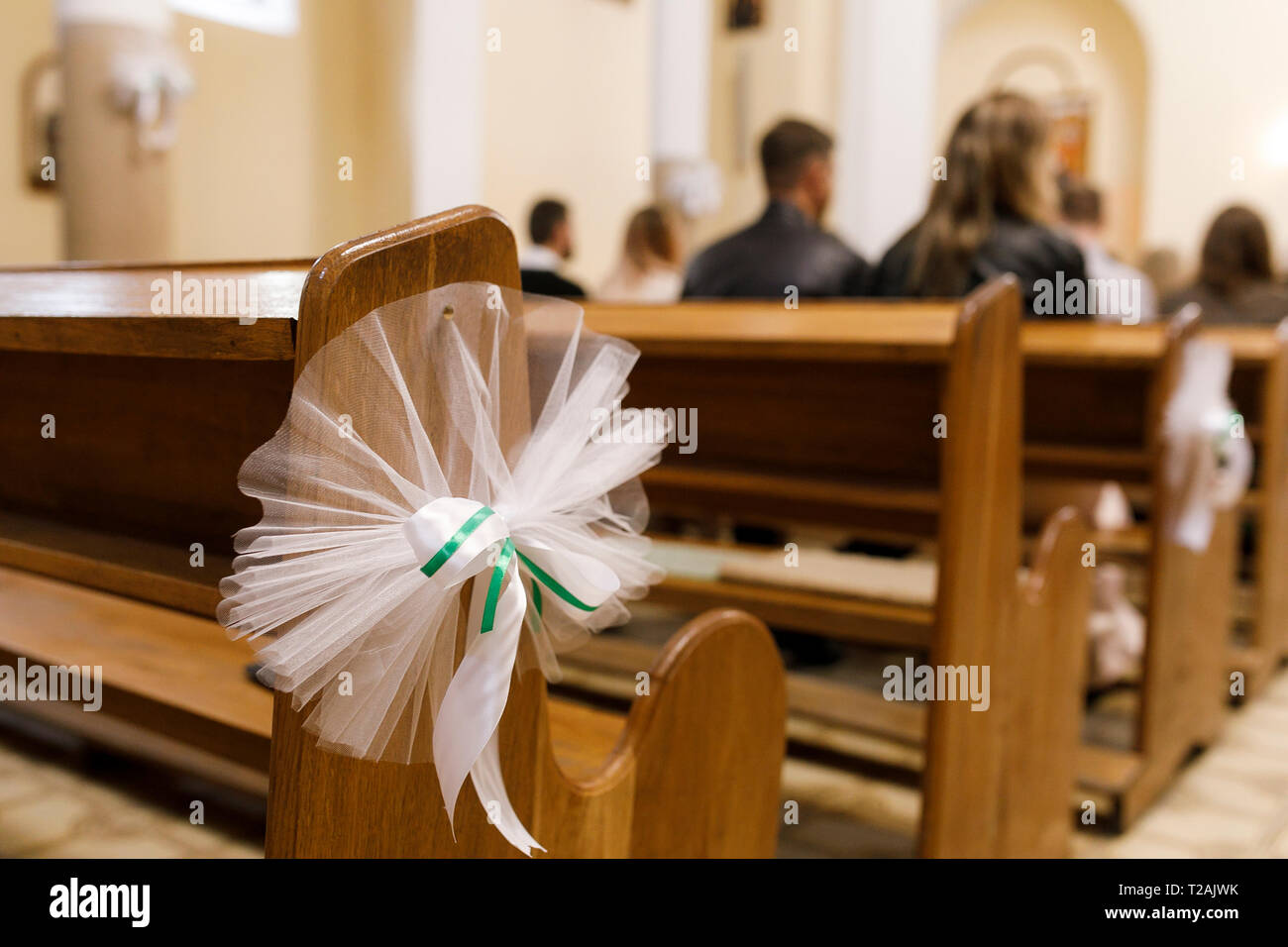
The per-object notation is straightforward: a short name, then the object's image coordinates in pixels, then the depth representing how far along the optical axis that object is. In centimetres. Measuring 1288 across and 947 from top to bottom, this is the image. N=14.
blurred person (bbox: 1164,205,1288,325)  407
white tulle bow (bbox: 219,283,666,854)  81
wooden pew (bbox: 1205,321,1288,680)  301
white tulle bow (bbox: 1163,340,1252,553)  240
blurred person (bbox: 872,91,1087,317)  282
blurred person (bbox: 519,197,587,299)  541
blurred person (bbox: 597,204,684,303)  487
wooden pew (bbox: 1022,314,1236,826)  235
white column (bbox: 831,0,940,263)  666
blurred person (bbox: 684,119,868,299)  352
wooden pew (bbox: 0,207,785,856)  88
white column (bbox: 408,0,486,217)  559
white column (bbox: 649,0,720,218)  663
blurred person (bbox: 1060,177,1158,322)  512
